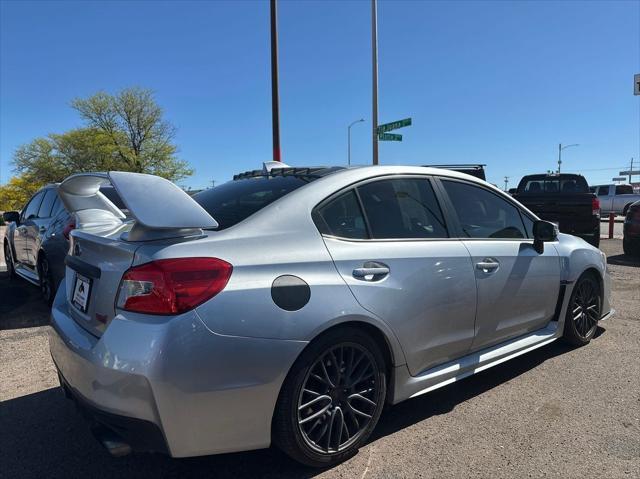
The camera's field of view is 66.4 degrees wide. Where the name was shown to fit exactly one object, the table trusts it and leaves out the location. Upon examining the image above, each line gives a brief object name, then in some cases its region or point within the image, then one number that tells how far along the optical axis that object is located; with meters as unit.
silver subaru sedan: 2.13
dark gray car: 5.57
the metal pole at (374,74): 14.84
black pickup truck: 10.48
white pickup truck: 26.74
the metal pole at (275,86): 12.48
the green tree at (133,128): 45.34
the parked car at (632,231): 9.85
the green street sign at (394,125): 13.72
